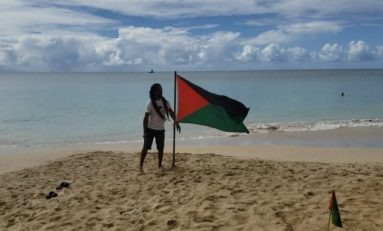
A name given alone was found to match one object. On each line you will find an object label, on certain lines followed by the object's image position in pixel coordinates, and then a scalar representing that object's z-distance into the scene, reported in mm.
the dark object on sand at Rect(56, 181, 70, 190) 8209
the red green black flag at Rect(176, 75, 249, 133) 8844
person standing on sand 8609
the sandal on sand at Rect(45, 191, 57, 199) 7591
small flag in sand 4945
